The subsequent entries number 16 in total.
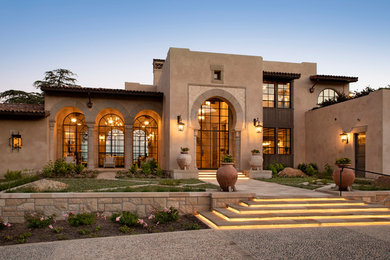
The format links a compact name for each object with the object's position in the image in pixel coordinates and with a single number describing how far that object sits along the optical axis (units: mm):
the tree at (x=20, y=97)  30717
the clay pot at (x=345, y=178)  9000
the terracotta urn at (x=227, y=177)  8453
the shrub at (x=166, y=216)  7254
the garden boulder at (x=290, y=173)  15500
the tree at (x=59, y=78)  31812
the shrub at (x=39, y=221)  6805
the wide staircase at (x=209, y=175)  14173
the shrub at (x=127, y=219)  6840
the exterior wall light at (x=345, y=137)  15343
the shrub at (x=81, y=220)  6824
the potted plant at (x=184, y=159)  14016
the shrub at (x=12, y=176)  12985
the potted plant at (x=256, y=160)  14891
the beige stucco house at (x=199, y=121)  14867
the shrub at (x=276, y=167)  16138
